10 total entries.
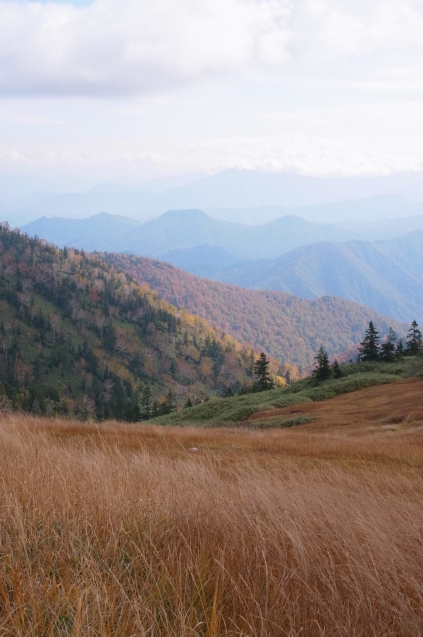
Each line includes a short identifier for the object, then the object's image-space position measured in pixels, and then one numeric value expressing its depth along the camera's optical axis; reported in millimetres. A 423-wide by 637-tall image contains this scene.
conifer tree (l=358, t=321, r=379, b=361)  53562
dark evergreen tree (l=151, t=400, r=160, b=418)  73650
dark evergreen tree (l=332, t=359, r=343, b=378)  47438
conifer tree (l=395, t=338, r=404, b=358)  54219
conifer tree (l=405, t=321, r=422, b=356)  55616
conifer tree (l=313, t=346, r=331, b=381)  48094
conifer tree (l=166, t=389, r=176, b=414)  73062
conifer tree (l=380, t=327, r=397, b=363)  51859
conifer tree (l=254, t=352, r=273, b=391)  61875
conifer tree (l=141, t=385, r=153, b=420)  72062
